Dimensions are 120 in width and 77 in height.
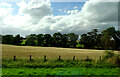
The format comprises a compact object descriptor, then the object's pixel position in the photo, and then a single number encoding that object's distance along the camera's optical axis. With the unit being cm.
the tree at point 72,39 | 7160
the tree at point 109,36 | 5658
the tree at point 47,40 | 7338
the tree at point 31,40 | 7822
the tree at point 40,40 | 7537
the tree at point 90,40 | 6748
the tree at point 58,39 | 7162
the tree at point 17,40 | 8219
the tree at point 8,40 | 8169
